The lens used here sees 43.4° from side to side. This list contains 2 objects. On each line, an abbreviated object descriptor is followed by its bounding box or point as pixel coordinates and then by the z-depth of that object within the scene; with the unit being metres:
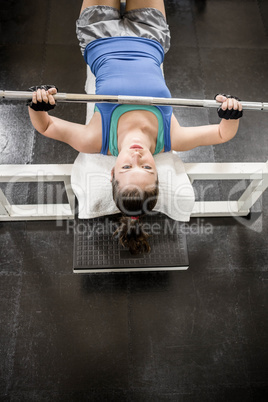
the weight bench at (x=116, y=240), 1.68
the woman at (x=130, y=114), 1.49
